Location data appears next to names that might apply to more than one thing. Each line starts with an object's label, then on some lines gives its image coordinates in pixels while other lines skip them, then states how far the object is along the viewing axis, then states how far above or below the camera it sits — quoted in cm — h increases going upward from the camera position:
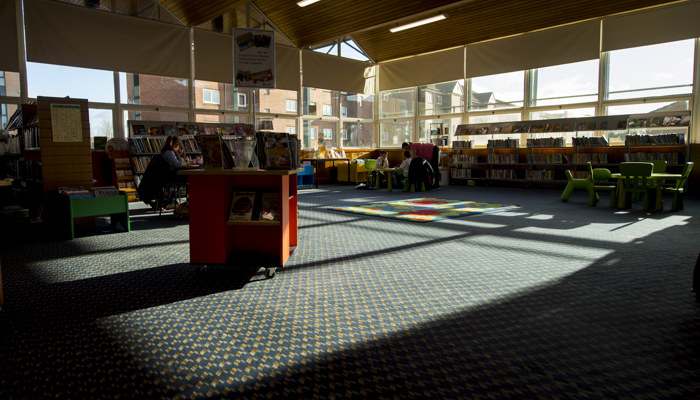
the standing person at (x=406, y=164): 1103 -3
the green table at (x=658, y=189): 680 -44
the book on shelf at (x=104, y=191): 524 -34
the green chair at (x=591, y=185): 775 -45
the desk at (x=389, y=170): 1112 -19
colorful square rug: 668 -81
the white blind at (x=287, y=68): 1321 +301
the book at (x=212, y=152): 337 +9
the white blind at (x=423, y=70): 1370 +319
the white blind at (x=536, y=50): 1108 +319
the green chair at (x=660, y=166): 864 -8
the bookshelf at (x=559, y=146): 980 +44
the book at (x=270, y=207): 341 -36
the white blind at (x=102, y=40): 910 +290
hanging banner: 516 +130
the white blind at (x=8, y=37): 863 +261
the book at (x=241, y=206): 341 -35
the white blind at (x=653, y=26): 961 +323
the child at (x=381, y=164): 1208 -3
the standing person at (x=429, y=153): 1194 +30
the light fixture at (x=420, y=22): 1148 +390
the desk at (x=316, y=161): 1237 +7
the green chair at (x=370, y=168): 1234 -15
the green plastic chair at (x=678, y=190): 699 -47
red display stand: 335 -41
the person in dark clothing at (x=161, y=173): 623 -14
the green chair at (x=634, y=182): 688 -34
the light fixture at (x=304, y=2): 1074 +409
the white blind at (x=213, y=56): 1152 +297
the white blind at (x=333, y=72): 1392 +314
